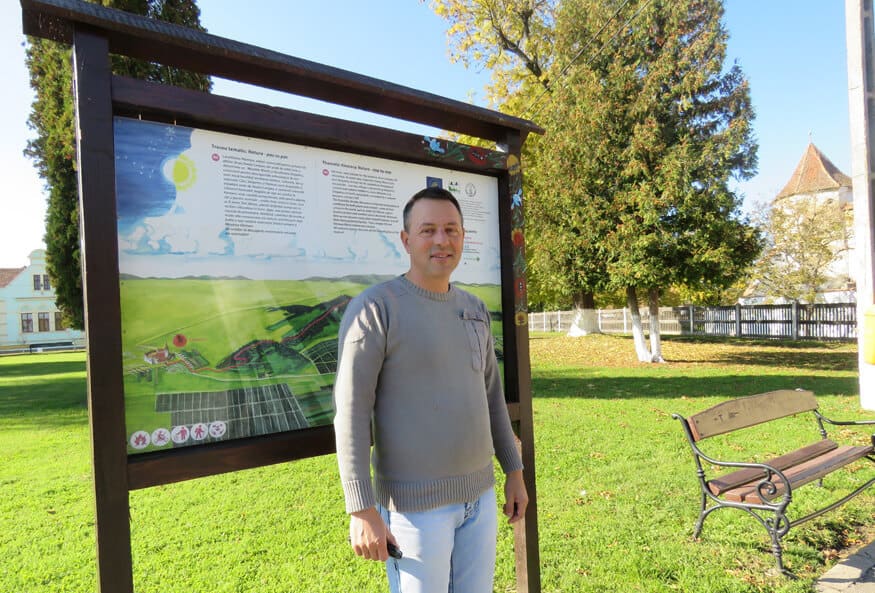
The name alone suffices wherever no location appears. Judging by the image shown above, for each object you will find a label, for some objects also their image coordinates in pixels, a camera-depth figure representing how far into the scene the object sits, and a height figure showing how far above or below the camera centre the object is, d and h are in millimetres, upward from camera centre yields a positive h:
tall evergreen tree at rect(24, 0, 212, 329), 10945 +4304
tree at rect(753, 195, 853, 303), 22938 +1540
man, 1777 -438
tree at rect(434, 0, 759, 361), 13867 +3631
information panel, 2014 +130
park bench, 3619 -1429
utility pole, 7629 +1924
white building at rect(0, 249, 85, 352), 55000 -396
